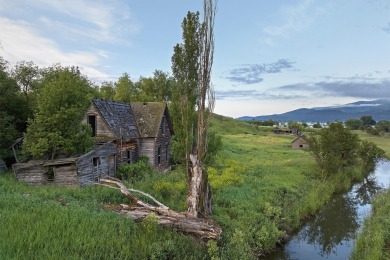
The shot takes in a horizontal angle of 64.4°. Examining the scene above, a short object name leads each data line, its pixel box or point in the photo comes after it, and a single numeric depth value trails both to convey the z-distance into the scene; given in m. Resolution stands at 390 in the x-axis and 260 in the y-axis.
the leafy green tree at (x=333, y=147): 31.45
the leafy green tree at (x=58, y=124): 20.75
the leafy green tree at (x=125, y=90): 48.50
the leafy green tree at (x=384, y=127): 108.95
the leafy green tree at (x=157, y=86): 55.06
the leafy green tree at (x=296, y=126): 111.70
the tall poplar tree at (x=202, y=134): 10.97
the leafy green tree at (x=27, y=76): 33.66
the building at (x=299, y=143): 63.79
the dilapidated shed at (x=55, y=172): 19.47
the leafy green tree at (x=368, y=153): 38.31
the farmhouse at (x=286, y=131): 105.21
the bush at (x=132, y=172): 24.79
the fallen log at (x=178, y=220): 12.09
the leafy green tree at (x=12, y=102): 24.97
